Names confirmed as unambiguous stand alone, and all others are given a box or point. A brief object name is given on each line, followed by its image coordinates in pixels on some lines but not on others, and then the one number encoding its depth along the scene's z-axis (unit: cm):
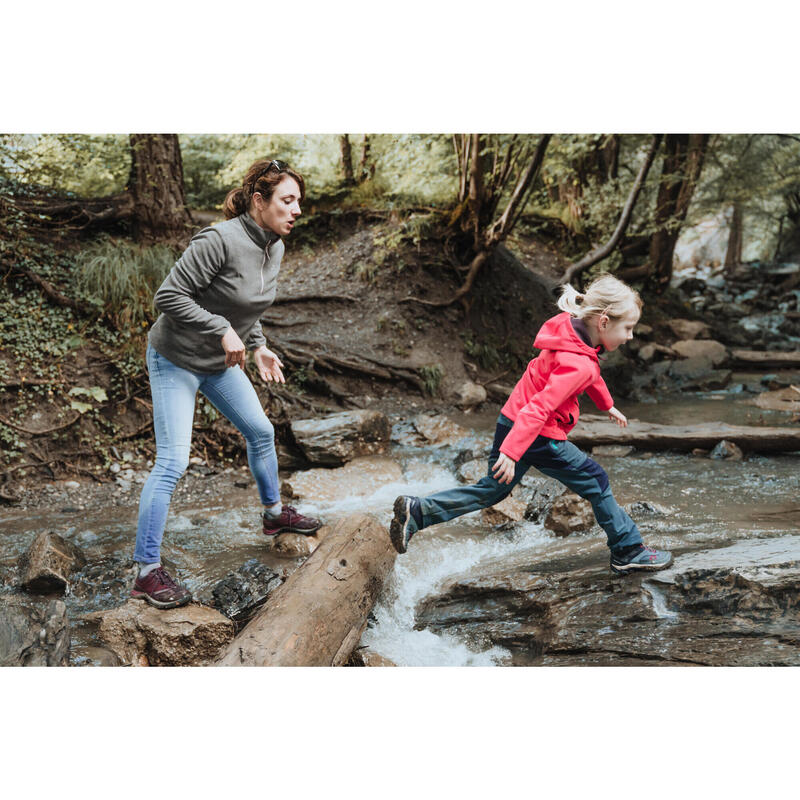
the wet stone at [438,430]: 611
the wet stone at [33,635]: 259
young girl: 263
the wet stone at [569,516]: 384
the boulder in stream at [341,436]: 526
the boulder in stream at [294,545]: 372
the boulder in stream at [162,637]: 273
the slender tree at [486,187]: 771
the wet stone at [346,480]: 484
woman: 284
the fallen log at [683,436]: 520
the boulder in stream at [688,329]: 1092
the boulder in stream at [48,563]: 331
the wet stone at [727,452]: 518
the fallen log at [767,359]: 958
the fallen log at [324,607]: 239
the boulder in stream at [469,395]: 749
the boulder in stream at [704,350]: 951
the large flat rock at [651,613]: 247
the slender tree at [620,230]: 765
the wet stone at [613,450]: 549
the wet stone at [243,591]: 308
